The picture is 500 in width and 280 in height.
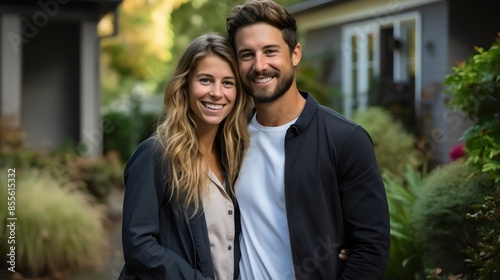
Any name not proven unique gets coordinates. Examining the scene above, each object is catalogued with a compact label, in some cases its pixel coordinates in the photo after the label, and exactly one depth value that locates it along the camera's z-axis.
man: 3.10
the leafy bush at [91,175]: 11.51
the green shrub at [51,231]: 7.68
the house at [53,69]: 13.42
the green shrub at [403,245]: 5.61
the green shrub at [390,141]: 11.36
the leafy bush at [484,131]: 4.01
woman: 3.10
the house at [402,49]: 12.02
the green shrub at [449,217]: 4.94
